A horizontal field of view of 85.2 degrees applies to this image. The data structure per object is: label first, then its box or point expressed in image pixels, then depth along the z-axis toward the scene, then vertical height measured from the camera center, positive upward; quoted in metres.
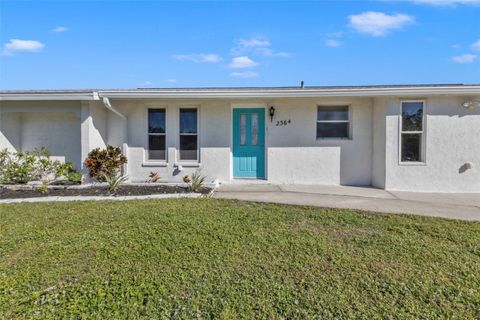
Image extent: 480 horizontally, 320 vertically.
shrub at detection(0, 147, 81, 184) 7.72 -0.39
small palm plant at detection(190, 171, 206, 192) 6.94 -0.80
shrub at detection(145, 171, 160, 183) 8.53 -0.73
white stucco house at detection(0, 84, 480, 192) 7.41 +0.72
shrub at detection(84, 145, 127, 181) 7.70 -0.24
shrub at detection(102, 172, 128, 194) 6.94 -0.76
